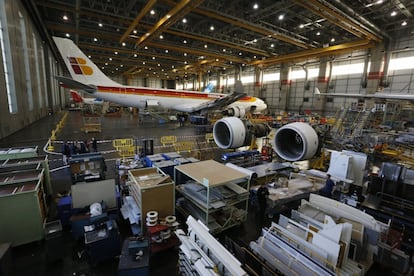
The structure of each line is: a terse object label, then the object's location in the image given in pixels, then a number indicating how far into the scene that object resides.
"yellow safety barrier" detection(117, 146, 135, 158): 10.06
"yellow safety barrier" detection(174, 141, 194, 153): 11.89
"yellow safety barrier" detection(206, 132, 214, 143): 12.21
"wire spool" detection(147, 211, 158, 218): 4.24
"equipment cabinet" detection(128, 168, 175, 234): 4.39
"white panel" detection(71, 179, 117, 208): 4.81
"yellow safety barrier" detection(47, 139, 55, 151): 11.04
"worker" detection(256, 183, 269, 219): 5.51
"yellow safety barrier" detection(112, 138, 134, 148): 11.24
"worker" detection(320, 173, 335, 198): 5.77
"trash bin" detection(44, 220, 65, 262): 3.80
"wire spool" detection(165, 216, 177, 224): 4.36
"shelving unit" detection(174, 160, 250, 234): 4.56
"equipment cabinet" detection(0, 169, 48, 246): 3.93
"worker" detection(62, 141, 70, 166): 8.87
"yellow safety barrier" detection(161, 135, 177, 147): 12.44
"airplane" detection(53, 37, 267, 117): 15.01
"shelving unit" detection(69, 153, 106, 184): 6.82
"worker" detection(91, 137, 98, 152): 9.83
